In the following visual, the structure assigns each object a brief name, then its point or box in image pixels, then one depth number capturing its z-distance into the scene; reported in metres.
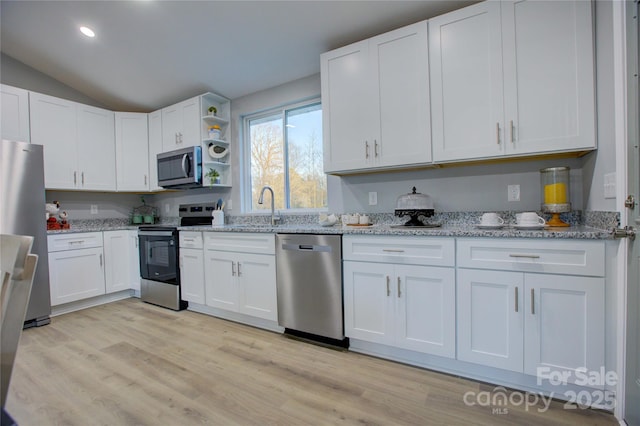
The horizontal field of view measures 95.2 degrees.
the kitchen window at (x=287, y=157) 3.13
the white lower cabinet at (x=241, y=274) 2.50
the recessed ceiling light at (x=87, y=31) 2.88
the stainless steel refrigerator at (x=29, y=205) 2.59
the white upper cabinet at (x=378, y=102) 2.13
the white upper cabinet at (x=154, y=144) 3.83
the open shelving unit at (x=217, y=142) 3.44
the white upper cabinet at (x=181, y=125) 3.46
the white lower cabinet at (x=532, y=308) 1.47
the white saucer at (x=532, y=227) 1.74
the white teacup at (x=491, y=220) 1.86
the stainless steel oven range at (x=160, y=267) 3.15
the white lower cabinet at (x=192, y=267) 2.99
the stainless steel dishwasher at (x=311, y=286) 2.16
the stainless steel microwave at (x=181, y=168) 3.38
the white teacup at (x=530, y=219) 1.76
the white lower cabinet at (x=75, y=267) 3.04
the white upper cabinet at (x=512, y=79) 1.70
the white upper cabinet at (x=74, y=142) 3.20
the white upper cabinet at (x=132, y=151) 3.84
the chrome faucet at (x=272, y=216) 2.96
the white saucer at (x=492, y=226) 1.85
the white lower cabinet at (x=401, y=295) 1.80
